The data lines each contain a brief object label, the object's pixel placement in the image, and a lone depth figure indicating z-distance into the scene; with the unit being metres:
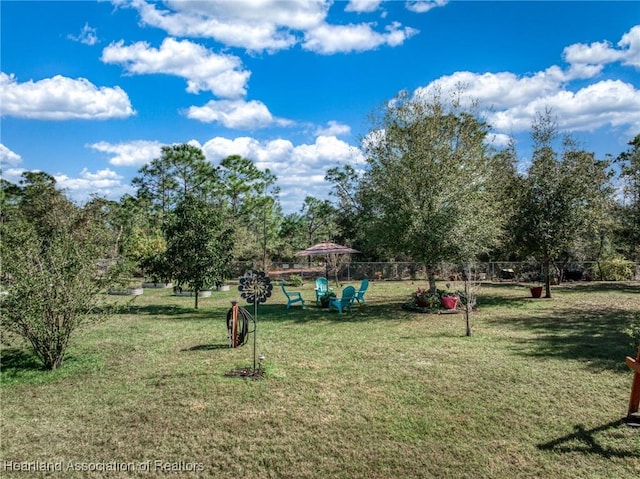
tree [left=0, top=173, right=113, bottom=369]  6.34
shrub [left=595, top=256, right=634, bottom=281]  20.11
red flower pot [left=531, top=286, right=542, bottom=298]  14.82
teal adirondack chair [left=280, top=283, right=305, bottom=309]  13.12
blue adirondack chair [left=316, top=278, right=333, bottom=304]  14.11
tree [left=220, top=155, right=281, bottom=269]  30.97
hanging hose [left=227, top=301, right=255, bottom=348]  7.96
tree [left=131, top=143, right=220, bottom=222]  31.44
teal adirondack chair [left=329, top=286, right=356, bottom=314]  12.36
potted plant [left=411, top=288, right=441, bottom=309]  12.34
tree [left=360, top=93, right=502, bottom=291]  11.95
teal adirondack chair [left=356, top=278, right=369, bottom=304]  13.57
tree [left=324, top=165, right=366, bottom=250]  28.22
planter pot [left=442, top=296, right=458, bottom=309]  12.12
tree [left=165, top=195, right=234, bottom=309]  12.48
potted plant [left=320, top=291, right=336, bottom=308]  13.21
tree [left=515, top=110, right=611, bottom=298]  13.79
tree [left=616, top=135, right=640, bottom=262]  17.06
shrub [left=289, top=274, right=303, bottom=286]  21.26
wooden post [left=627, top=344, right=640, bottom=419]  4.46
